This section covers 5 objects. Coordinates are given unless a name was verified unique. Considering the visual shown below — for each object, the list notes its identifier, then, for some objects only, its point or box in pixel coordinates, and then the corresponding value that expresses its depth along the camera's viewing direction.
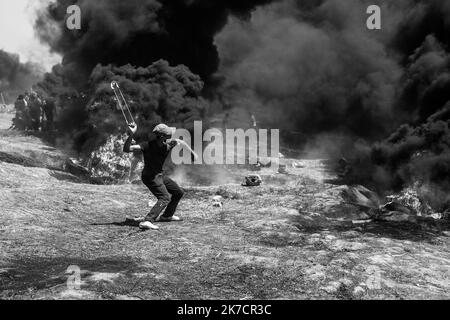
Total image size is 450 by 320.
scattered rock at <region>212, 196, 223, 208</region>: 11.88
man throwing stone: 8.71
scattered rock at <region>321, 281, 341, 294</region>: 5.60
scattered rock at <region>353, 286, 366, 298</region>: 5.48
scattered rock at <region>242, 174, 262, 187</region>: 14.88
